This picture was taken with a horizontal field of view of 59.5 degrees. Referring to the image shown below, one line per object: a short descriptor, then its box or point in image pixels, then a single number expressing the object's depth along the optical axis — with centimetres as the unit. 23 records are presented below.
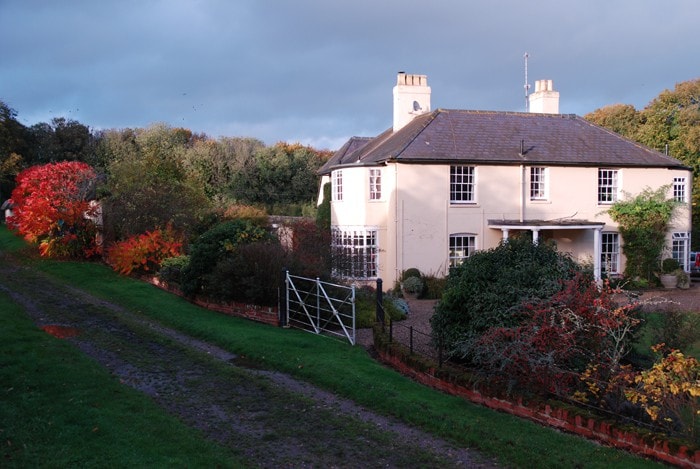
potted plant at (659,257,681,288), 2548
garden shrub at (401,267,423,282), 2361
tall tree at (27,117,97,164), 5159
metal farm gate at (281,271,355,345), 1489
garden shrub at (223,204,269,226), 2750
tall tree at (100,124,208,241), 2444
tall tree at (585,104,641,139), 4475
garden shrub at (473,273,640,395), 865
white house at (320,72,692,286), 2419
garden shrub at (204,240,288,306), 1593
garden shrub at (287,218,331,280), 1597
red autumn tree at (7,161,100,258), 2428
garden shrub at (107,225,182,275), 2188
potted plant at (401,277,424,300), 2291
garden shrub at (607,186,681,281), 2588
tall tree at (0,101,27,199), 4275
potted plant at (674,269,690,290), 2556
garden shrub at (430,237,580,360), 998
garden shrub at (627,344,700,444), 703
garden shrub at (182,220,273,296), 1752
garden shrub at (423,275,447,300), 2306
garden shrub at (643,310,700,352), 1027
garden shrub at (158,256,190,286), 1984
